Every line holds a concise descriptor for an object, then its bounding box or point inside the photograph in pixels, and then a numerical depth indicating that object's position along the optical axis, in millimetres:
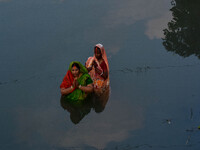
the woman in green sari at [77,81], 9062
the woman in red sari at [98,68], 9391
